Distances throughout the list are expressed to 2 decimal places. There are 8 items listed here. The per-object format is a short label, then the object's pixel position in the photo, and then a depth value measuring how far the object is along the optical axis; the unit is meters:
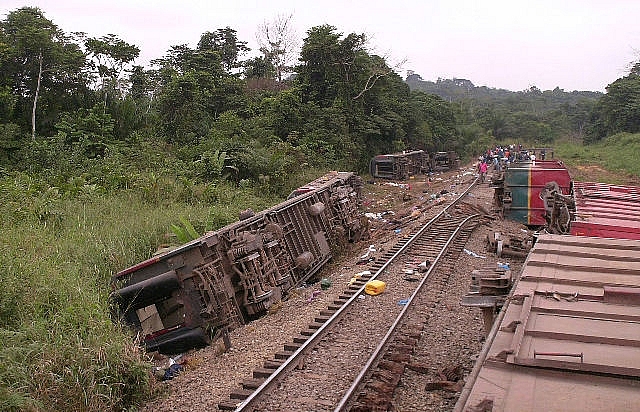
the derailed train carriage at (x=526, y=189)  15.16
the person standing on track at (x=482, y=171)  29.44
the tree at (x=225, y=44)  35.53
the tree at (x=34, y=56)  18.36
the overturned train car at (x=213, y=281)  8.27
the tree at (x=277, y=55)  37.34
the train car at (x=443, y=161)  37.31
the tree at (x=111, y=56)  21.48
